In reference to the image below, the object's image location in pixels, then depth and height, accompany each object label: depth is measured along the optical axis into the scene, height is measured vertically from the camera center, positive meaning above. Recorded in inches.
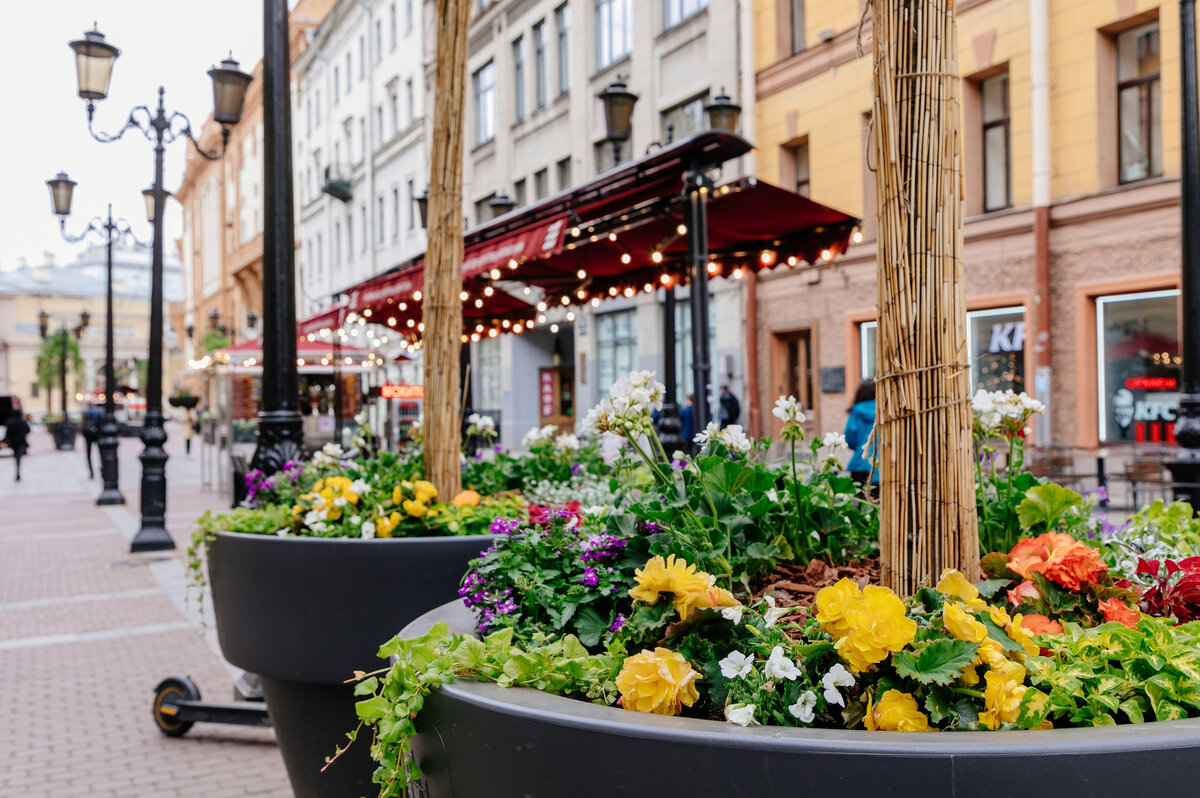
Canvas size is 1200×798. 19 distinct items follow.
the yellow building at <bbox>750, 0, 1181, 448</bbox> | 578.6 +108.9
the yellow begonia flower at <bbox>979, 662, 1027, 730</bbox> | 65.7 -17.3
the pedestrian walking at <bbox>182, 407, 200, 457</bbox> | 1425.2 -17.3
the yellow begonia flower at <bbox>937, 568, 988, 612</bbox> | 76.7 -12.7
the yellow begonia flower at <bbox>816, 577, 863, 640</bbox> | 69.6 -12.6
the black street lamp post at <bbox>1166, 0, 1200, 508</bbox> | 314.8 +36.2
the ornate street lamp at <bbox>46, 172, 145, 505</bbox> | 727.7 -5.1
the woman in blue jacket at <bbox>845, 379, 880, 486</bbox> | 298.8 -3.1
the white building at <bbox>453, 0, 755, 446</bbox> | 867.4 +266.1
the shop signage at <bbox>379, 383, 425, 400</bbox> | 876.0 +16.4
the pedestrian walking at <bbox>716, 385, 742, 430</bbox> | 753.0 +0.8
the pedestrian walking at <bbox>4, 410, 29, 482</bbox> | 1008.9 -18.1
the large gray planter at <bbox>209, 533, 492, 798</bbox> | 131.6 -24.3
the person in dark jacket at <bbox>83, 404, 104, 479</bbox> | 968.3 -9.4
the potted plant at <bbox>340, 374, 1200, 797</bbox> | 61.1 -17.6
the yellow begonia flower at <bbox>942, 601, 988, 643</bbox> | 69.0 -13.7
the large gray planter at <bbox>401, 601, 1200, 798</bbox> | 59.1 -19.7
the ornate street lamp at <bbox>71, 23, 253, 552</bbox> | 434.9 +115.6
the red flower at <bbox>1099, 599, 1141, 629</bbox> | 83.4 -15.8
